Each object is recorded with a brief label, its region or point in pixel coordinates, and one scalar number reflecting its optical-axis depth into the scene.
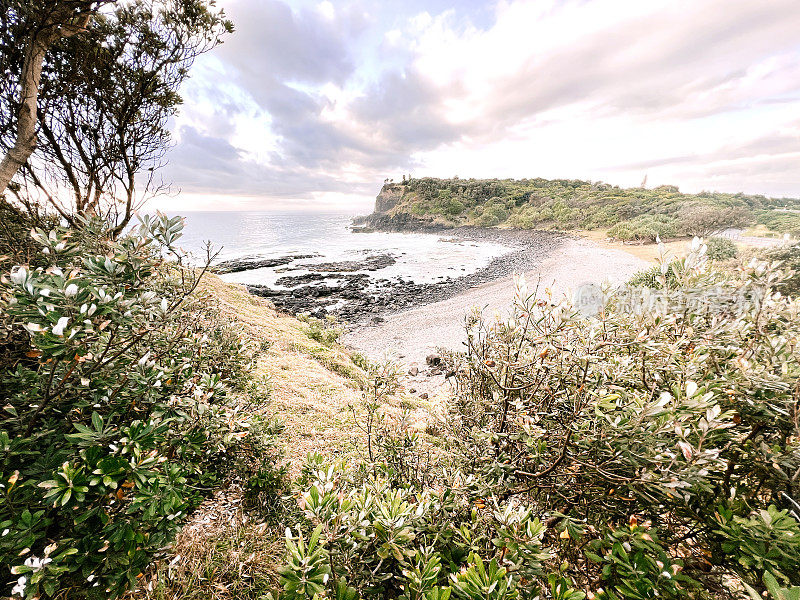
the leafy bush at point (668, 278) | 2.42
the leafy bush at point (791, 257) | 10.02
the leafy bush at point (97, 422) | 1.65
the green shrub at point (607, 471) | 1.51
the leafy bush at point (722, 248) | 19.70
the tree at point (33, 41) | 4.11
